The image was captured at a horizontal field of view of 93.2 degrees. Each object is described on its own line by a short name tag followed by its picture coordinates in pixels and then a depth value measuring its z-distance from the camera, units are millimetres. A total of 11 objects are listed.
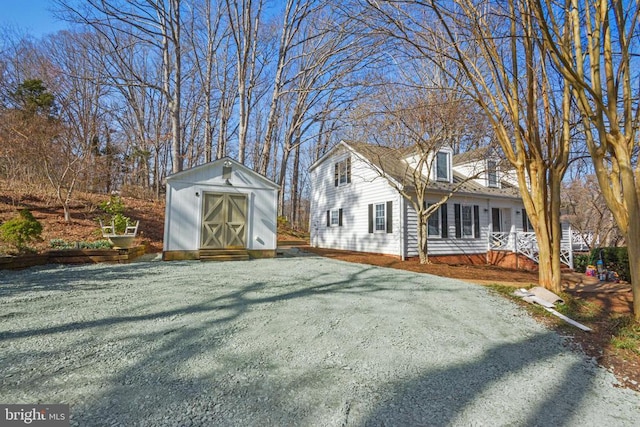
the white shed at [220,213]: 8102
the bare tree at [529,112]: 5016
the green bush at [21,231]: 6020
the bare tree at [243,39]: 13922
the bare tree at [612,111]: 3869
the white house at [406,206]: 11398
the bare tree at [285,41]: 14375
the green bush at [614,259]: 9914
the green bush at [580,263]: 11991
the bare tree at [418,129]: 8930
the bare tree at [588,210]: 17147
